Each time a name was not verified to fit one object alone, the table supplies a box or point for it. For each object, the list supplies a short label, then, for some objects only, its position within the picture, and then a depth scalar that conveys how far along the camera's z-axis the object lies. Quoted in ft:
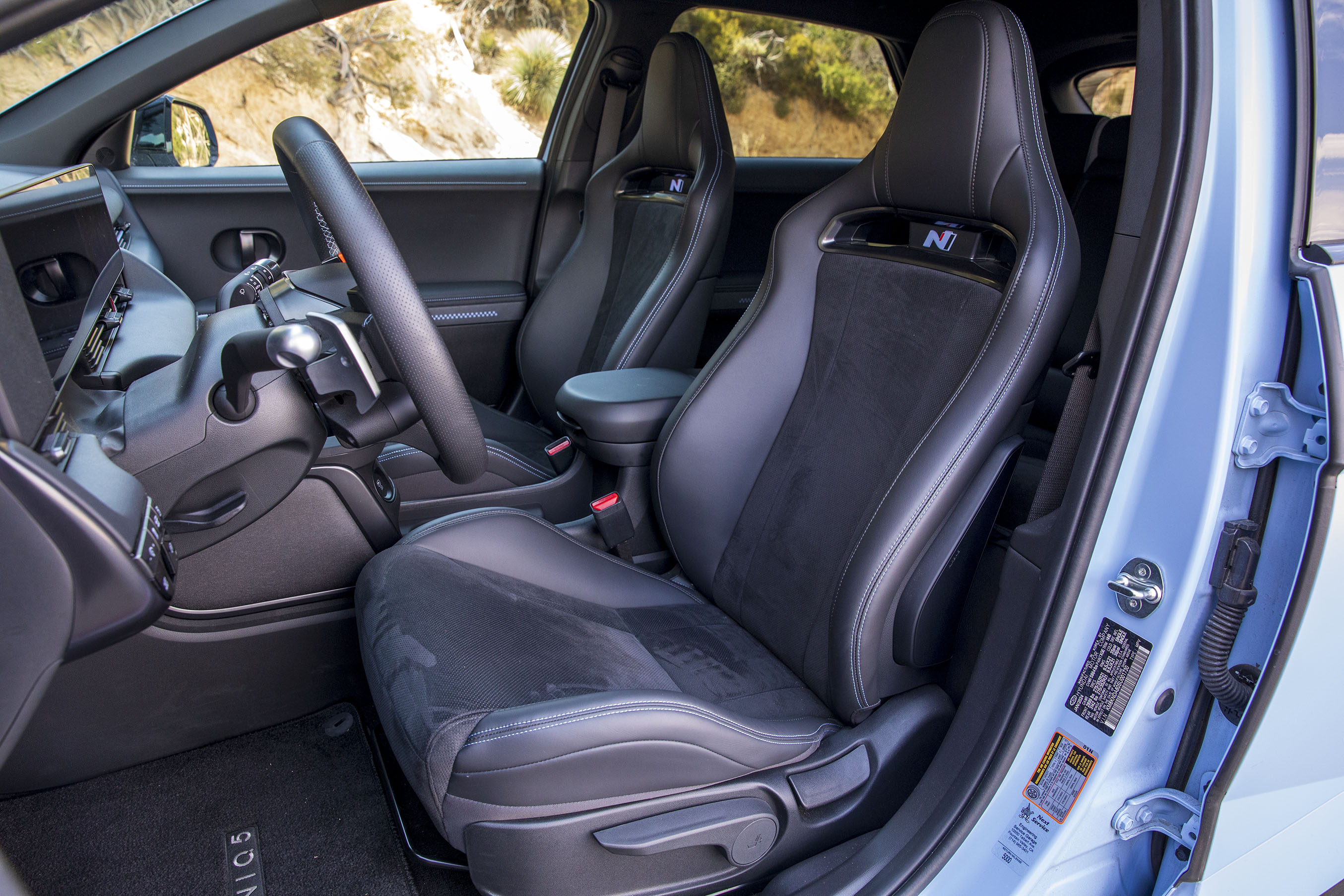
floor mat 4.40
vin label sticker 2.86
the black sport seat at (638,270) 6.19
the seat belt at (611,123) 8.10
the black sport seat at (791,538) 3.30
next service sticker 2.99
